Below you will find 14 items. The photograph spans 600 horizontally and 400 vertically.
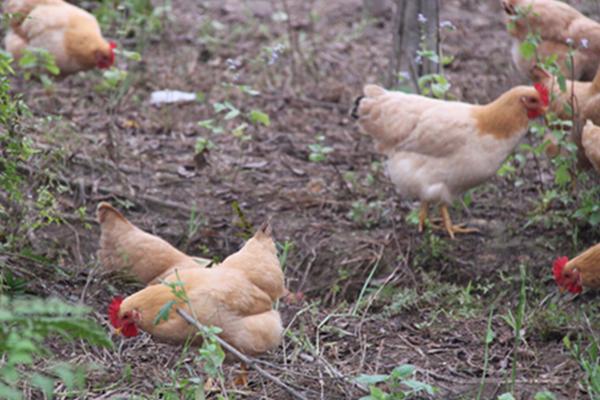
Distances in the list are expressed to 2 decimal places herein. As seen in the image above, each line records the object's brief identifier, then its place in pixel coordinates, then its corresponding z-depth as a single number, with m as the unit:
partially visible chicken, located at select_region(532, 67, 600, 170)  10.94
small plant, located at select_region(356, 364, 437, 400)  6.76
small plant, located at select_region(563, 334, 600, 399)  7.29
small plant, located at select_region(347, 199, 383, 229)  11.87
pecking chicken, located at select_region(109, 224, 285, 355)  7.80
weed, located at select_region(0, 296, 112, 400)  5.17
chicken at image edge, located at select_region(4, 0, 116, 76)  14.86
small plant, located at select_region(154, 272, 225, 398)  6.68
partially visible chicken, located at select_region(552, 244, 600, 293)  9.23
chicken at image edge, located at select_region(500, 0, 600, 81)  12.71
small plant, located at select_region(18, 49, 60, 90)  11.41
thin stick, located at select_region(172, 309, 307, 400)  7.18
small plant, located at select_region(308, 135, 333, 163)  12.13
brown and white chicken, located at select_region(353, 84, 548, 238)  10.66
